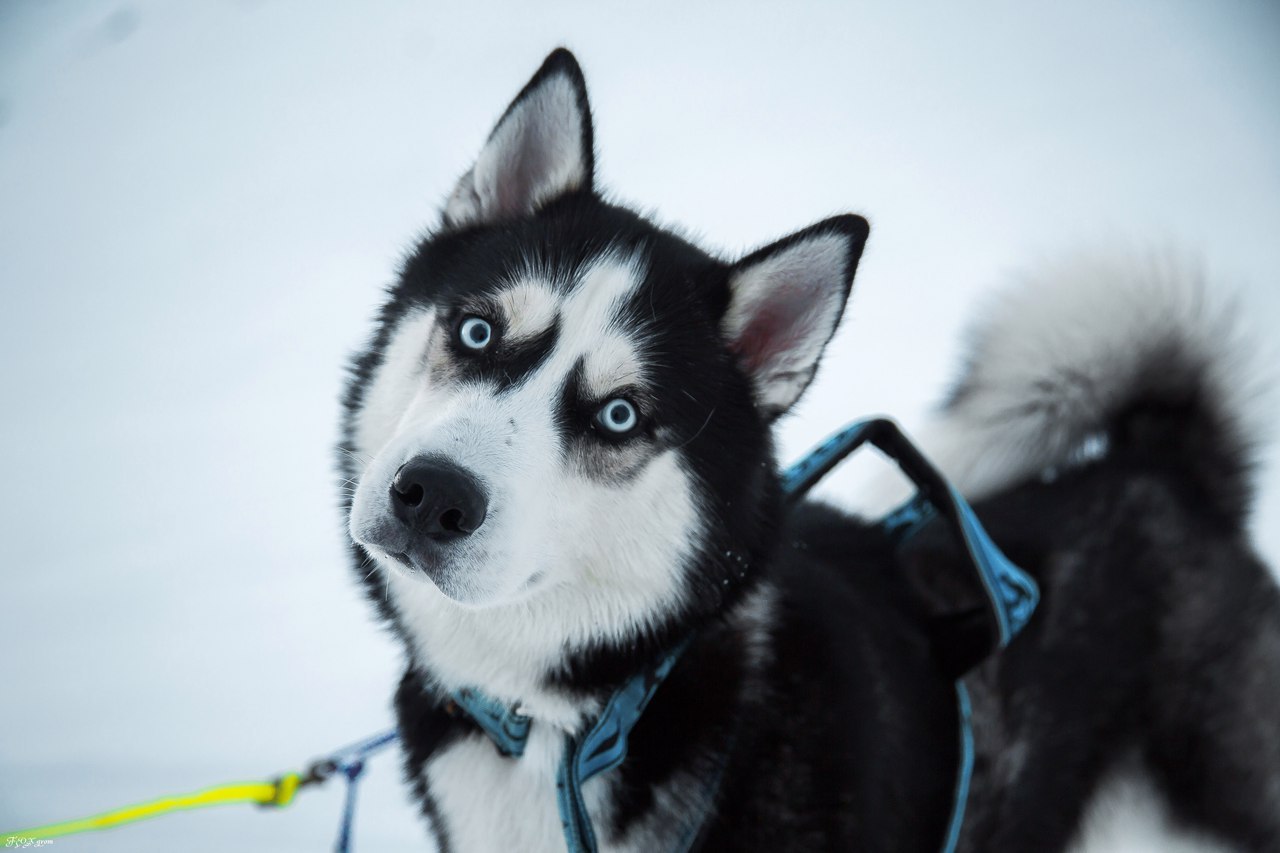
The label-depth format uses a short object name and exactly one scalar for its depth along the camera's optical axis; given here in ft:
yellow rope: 2.72
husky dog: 2.58
